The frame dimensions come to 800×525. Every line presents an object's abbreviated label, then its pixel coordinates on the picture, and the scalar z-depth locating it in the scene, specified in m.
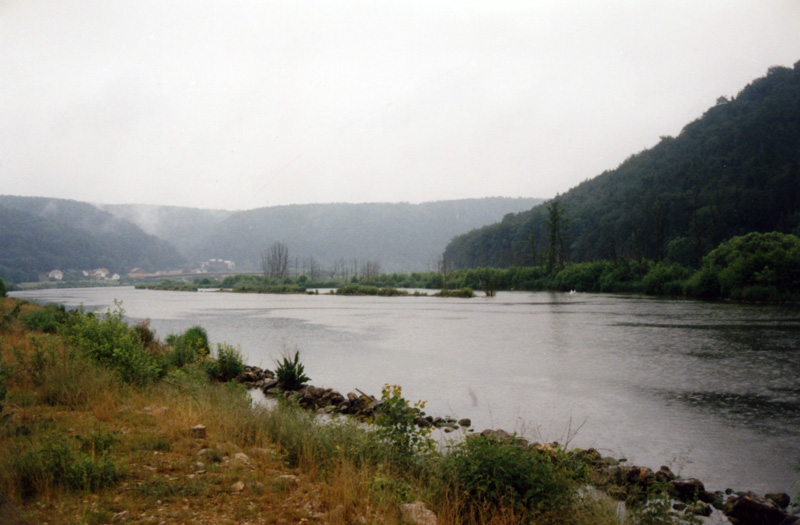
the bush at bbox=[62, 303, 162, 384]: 10.40
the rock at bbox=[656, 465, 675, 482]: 7.16
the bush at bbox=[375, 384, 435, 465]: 6.61
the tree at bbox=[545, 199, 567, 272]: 89.56
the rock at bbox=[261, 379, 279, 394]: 14.03
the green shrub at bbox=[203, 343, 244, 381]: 15.04
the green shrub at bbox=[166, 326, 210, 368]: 15.26
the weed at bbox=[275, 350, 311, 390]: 13.83
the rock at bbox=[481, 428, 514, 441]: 8.55
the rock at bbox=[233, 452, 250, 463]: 6.22
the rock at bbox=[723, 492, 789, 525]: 6.05
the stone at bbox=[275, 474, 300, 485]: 5.62
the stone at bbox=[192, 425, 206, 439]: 6.97
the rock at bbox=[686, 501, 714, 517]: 6.19
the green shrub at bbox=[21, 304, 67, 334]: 18.28
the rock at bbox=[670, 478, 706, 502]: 6.86
